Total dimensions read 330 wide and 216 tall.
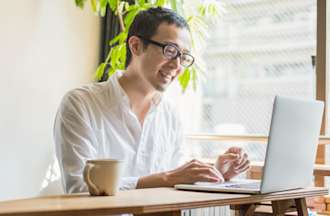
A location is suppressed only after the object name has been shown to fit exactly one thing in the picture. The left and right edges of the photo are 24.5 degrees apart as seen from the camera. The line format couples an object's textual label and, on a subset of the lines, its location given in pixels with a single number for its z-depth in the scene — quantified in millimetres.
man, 2048
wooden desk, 1448
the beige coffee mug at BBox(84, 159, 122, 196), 1664
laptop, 1743
